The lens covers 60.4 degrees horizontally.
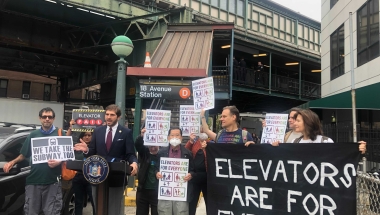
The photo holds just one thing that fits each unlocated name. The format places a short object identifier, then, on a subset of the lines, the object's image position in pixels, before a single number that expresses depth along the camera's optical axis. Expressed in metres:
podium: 3.76
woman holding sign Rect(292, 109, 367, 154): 3.95
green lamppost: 7.27
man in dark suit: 4.15
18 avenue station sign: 9.12
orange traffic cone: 9.77
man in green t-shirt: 4.36
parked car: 4.70
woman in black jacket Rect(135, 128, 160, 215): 4.76
